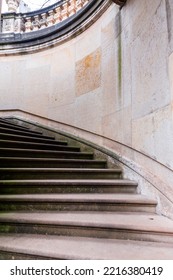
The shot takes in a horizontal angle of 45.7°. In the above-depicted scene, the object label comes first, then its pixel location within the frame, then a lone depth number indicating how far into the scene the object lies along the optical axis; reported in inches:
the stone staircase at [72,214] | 47.9
